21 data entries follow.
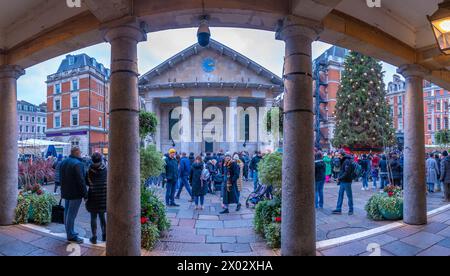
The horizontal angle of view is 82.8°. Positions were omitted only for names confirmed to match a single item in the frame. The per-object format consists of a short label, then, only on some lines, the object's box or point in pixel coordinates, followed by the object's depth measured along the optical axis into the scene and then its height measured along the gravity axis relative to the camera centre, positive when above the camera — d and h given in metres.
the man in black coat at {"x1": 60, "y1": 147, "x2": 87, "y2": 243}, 5.01 -0.83
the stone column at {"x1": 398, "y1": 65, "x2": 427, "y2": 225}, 6.14 -0.25
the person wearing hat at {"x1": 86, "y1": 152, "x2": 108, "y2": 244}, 4.93 -0.88
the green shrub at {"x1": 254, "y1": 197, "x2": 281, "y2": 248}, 4.79 -1.57
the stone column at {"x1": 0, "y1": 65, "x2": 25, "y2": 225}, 5.97 +0.09
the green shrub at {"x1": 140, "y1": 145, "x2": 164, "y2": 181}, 6.18 -0.43
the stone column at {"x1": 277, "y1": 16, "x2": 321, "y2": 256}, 3.75 -0.03
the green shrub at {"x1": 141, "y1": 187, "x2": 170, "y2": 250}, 4.80 -1.53
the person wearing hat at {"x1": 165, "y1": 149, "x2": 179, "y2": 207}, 8.56 -1.12
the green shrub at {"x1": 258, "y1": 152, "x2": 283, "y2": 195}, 5.42 -0.59
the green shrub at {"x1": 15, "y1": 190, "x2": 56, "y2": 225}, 6.10 -1.53
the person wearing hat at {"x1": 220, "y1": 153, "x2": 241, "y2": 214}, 7.61 -1.19
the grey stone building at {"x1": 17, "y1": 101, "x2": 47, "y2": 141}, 72.43 +8.30
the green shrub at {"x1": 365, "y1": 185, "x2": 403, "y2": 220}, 6.56 -1.67
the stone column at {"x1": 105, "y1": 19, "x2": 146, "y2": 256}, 3.74 -0.09
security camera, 3.98 +1.76
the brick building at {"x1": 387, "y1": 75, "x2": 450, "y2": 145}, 52.75 +7.73
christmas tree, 22.30 +3.05
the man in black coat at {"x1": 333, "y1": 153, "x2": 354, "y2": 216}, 7.39 -1.10
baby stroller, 7.42 -1.59
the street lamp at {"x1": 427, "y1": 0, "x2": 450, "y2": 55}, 2.78 +1.30
